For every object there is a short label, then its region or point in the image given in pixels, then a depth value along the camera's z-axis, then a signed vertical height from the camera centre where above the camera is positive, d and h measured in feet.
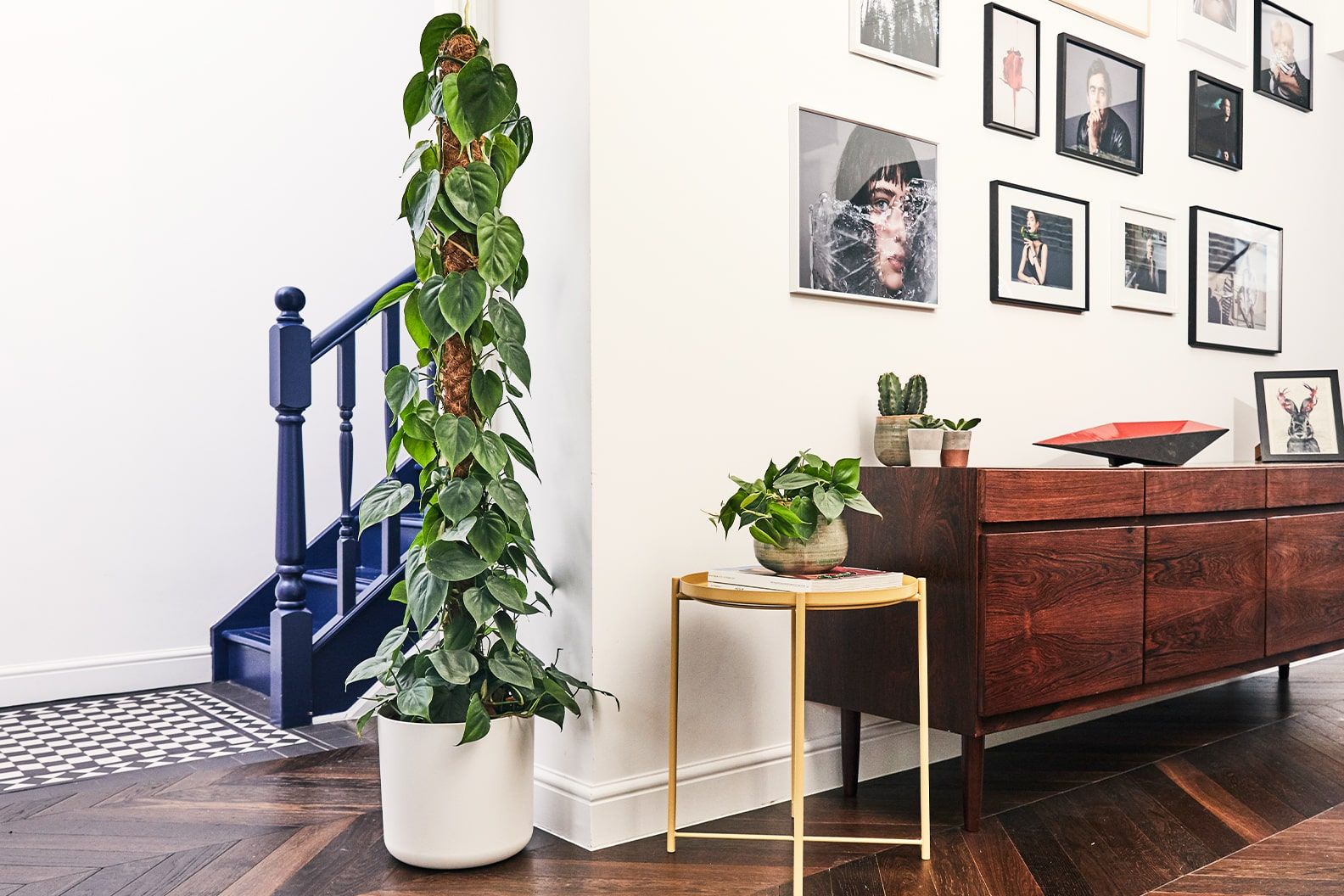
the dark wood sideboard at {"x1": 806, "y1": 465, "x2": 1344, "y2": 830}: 7.40 -1.15
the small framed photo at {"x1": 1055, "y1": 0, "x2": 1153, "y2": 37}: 10.59 +4.09
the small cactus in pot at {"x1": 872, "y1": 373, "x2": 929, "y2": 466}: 8.39 +0.17
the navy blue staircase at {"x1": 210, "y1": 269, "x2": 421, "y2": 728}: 10.56 -1.37
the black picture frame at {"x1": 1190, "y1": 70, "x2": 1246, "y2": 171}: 11.87 +3.46
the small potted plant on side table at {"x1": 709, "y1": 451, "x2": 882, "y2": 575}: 6.86 -0.47
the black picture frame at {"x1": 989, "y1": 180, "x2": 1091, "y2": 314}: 9.75 +1.65
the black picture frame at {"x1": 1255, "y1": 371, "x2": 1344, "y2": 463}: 11.77 +0.23
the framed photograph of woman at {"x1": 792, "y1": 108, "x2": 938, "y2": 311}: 8.46 +1.75
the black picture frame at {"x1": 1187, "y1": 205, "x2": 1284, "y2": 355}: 11.92 +1.64
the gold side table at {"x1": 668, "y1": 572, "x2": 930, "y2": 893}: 6.46 -1.03
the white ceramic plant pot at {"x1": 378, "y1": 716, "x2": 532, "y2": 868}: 6.75 -2.17
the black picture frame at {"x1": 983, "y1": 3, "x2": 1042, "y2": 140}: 9.67 +3.20
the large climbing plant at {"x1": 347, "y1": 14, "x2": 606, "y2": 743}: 6.77 +0.10
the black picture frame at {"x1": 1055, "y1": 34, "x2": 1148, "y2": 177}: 10.30 +3.21
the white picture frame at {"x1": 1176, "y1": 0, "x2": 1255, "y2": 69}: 11.77 +4.34
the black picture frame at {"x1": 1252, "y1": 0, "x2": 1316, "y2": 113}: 12.81 +4.44
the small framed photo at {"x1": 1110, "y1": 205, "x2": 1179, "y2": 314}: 10.98 +1.75
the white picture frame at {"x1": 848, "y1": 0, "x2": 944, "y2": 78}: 8.73 +3.09
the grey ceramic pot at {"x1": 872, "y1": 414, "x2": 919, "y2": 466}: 8.38 -0.03
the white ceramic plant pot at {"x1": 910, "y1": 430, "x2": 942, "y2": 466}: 8.18 -0.08
